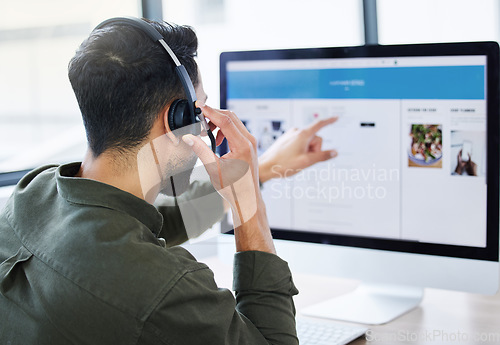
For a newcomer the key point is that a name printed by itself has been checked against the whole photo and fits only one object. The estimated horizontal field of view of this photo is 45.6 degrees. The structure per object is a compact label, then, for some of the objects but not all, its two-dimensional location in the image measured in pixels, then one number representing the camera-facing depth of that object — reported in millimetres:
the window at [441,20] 3289
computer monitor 1119
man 722
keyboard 1075
